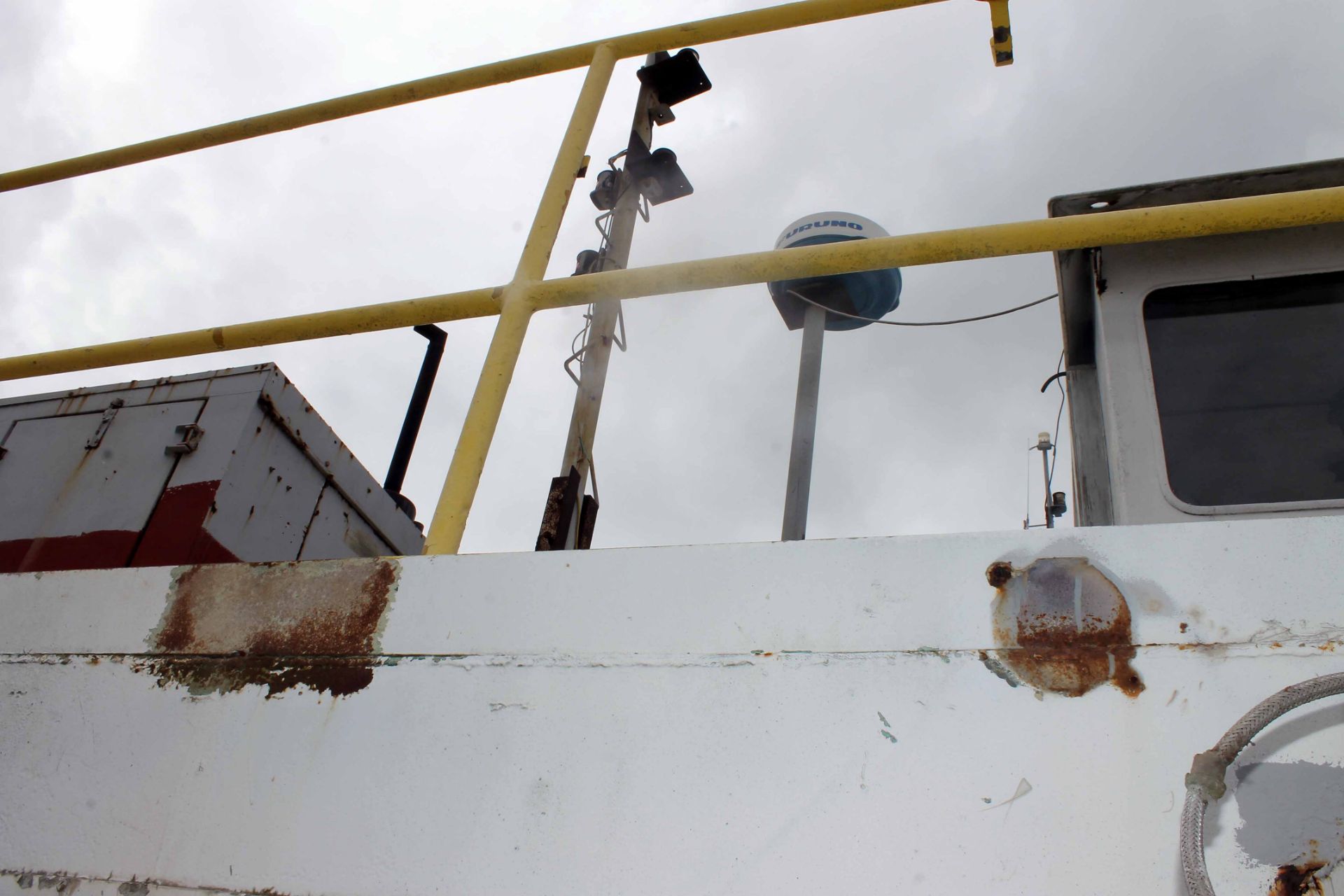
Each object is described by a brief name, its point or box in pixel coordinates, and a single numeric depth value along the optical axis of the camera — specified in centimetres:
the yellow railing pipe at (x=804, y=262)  127
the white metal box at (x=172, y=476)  270
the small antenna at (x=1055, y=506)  514
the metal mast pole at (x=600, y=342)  346
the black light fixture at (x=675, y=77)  409
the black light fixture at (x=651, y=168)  409
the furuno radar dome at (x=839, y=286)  355
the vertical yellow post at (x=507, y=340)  135
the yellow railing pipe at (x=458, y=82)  197
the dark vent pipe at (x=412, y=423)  386
